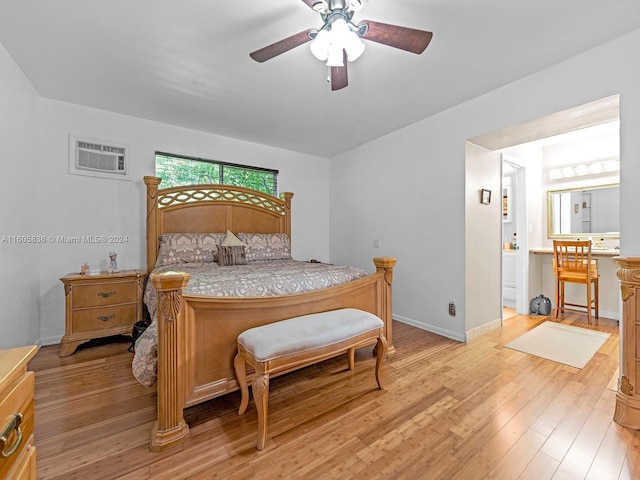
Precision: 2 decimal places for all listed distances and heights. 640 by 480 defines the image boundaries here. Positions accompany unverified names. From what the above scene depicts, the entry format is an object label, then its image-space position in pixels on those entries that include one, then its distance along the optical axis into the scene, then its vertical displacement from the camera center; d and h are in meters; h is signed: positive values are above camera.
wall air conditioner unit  2.92 +0.87
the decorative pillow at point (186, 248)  2.94 -0.11
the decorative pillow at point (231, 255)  2.93 -0.18
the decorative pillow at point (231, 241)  3.21 -0.03
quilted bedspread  1.54 -0.31
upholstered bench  1.48 -0.63
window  3.50 +0.89
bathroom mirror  3.83 +0.39
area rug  2.52 -1.06
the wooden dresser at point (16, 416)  0.57 -0.40
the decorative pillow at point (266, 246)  3.38 -0.10
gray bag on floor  3.76 -0.91
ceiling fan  1.46 +1.12
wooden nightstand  2.55 -0.65
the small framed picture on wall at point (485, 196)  3.08 +0.47
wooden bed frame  1.46 -0.55
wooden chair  3.42 -0.38
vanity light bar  3.73 +0.98
